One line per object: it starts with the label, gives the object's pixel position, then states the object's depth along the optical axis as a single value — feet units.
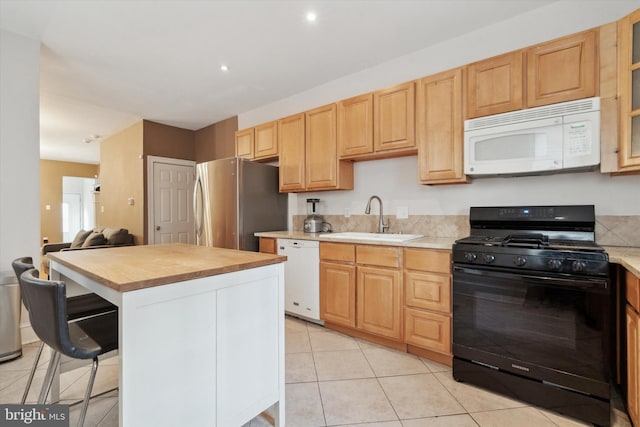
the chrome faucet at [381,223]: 9.79
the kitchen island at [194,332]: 3.54
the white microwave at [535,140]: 5.93
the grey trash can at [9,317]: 7.50
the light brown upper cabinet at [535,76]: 6.05
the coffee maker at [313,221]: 10.98
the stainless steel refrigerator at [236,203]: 11.14
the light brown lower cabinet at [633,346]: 4.49
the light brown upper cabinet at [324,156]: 10.16
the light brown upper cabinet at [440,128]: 7.57
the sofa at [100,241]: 14.85
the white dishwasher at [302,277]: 9.46
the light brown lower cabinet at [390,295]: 7.05
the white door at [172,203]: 16.03
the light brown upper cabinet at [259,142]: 12.13
